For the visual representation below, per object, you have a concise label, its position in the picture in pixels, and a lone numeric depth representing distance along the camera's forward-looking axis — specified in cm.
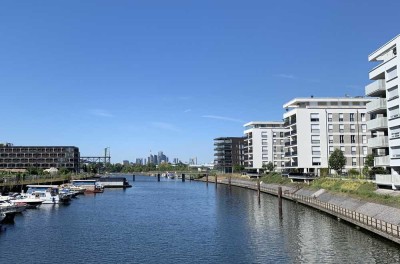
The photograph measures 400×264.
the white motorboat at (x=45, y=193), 9739
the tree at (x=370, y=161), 8844
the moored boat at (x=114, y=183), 18725
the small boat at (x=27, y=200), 8772
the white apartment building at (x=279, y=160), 19490
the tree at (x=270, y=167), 18145
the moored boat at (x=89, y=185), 15009
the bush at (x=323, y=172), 11412
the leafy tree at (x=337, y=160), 11156
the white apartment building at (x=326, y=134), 13250
